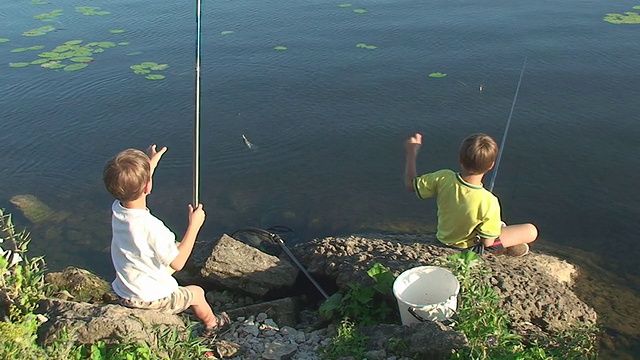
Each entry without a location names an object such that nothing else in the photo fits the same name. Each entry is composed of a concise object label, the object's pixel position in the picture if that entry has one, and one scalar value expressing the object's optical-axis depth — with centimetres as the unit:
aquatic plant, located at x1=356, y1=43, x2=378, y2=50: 799
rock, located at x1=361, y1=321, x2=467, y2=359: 284
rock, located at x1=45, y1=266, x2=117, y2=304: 372
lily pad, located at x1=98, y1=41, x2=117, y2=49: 852
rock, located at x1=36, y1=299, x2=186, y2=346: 283
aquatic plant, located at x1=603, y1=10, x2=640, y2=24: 834
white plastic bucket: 316
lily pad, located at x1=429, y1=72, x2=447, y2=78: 716
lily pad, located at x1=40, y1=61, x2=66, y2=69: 802
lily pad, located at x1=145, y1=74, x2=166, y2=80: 759
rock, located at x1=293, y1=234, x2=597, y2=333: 364
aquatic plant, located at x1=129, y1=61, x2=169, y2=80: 762
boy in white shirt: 291
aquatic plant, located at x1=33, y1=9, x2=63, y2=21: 980
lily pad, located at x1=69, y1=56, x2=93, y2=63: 812
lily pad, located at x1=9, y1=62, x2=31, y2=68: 806
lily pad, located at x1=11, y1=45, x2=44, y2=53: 852
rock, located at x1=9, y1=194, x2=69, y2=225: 560
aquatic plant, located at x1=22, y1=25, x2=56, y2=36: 915
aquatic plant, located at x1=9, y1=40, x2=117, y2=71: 804
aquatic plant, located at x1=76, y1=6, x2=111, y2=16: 987
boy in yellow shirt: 352
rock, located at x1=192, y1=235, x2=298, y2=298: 403
